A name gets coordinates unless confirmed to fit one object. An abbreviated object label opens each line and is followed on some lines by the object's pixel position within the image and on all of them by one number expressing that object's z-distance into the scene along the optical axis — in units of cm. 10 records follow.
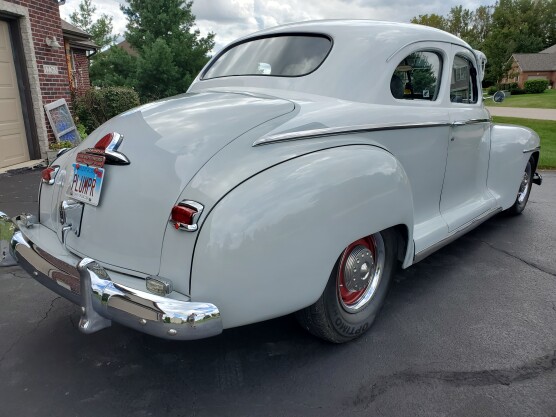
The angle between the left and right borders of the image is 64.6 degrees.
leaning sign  834
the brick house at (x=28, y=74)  759
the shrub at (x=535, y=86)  4603
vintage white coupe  188
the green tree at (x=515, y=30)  5119
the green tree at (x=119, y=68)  1992
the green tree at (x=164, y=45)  1931
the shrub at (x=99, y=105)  1034
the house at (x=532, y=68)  5619
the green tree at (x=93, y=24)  3769
